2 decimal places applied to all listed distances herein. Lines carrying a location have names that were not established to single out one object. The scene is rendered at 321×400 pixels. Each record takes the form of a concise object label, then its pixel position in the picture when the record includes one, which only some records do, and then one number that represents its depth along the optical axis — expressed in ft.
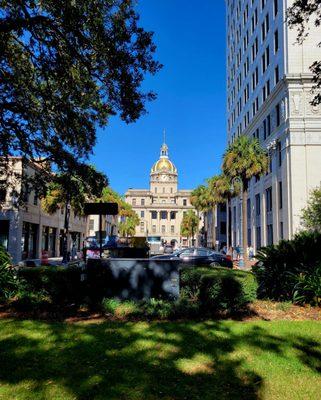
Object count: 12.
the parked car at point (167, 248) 203.66
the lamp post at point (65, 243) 105.70
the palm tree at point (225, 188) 125.39
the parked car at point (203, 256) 80.53
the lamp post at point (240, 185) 99.57
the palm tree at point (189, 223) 314.55
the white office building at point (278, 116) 102.63
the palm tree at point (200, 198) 198.08
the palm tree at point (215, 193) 134.72
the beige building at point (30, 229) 112.68
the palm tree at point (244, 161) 105.81
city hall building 458.09
